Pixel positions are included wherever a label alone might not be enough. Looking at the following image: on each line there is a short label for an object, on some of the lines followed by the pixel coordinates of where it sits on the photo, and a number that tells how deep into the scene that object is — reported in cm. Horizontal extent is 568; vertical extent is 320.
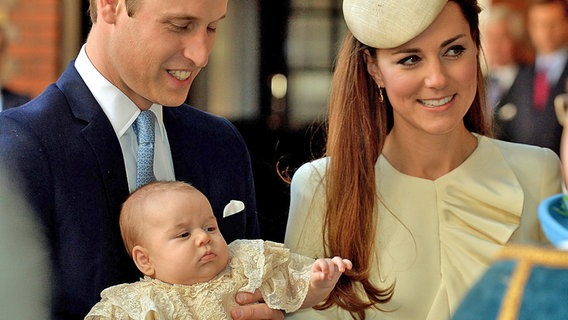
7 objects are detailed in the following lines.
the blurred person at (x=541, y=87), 805
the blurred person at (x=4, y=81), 891
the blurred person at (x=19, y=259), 405
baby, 413
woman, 484
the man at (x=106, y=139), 417
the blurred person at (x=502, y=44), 926
